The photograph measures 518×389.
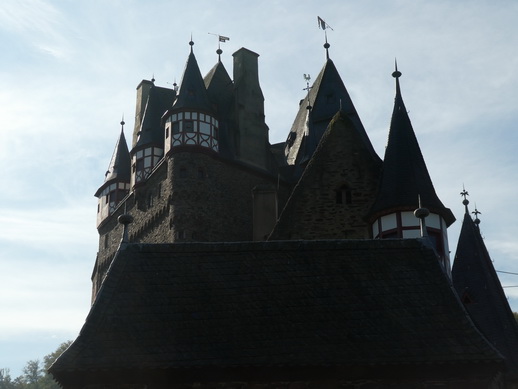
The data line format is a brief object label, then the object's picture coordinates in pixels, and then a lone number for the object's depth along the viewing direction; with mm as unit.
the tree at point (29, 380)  83062
